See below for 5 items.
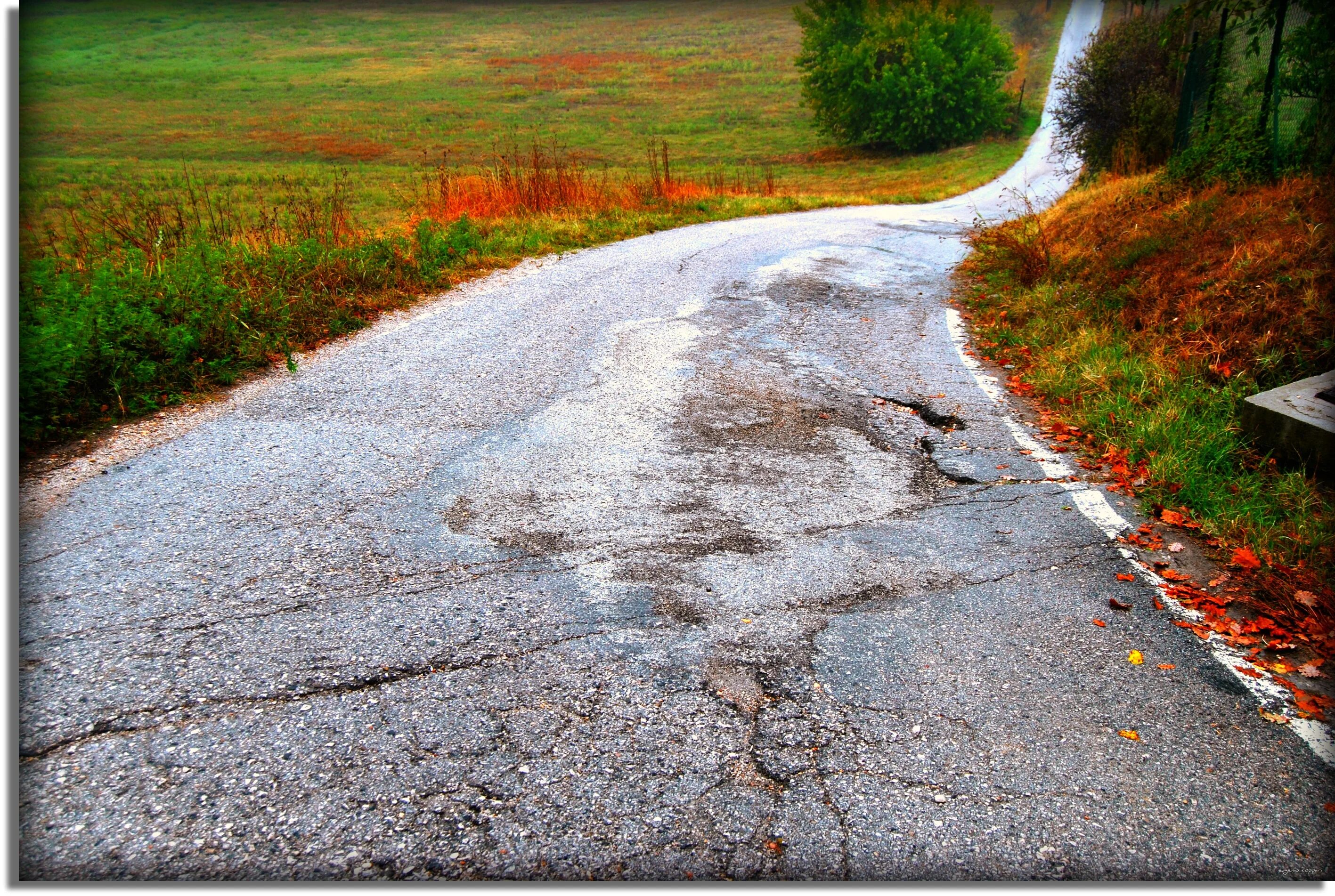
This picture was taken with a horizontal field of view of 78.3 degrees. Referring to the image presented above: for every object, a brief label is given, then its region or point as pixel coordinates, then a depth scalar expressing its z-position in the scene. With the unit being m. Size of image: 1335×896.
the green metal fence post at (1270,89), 7.89
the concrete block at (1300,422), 3.98
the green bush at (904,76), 34.75
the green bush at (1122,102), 13.28
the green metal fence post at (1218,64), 8.43
